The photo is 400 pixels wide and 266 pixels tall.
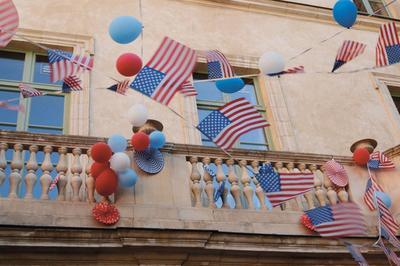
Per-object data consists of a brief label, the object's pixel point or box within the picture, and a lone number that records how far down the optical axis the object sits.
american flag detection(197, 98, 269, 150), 6.09
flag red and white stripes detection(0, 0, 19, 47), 5.79
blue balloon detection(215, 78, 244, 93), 6.50
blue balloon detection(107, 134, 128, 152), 6.31
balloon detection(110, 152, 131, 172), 6.12
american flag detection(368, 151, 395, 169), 7.87
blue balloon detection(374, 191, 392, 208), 7.43
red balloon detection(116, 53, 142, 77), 5.97
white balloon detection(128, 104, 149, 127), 6.58
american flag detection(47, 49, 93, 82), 6.37
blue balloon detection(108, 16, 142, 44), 5.89
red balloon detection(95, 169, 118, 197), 6.06
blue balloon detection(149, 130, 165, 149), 6.58
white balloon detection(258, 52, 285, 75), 6.00
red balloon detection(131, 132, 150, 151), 6.45
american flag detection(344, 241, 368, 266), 6.13
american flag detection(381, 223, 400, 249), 6.77
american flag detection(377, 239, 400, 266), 6.43
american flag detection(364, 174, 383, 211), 7.49
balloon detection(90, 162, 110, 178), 6.22
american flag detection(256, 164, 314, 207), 6.52
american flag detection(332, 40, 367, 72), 6.64
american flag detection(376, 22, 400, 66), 6.86
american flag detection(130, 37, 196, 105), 5.68
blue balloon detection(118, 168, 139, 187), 6.26
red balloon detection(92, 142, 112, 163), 6.07
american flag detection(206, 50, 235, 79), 6.71
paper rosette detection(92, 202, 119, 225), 6.11
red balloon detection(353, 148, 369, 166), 7.80
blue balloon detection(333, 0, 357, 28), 6.33
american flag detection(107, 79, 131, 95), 6.37
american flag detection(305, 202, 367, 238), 6.41
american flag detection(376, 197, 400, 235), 7.12
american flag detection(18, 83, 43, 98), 6.40
